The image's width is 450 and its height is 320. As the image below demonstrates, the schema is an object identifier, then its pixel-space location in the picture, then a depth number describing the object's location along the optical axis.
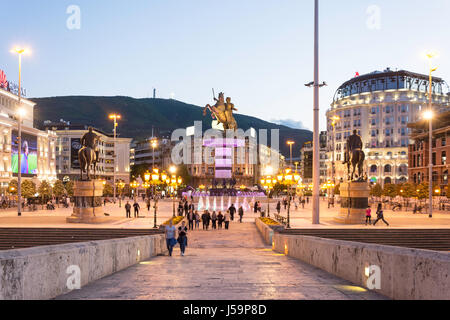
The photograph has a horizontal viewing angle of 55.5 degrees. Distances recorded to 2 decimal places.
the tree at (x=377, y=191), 78.49
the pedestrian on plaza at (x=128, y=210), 37.57
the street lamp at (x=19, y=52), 40.97
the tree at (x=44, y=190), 63.72
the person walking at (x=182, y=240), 19.08
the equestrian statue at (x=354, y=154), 32.97
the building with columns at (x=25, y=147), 82.44
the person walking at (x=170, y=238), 19.40
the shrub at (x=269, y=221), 27.98
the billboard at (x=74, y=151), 132.88
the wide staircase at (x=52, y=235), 23.78
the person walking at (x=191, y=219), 33.29
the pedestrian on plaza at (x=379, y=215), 29.88
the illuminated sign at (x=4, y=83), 90.88
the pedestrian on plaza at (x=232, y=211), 39.38
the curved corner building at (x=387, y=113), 132.38
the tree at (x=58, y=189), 68.81
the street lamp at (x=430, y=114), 39.47
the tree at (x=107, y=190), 79.19
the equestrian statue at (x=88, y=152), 32.62
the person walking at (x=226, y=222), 32.12
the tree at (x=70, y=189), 72.55
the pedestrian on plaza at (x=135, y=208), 38.50
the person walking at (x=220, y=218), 32.68
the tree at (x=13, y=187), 62.96
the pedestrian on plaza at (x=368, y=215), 30.80
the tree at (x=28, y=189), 59.78
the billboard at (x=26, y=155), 86.69
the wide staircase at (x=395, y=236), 23.59
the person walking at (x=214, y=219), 32.47
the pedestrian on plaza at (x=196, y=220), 33.53
